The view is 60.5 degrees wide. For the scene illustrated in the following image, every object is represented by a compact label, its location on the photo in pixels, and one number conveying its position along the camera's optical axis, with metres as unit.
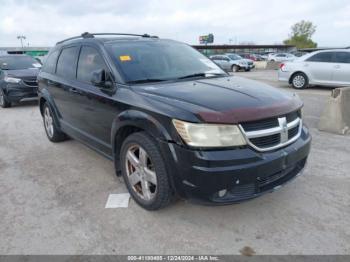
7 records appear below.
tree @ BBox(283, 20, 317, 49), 74.19
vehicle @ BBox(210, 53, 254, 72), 24.42
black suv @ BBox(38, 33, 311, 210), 2.47
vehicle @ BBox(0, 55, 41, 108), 9.05
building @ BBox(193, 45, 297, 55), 69.88
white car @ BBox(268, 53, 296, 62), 33.32
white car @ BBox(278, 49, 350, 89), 10.77
